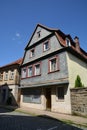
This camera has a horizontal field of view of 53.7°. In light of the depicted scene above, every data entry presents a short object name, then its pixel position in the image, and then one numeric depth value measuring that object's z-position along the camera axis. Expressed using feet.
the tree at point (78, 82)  30.06
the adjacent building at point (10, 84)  47.87
